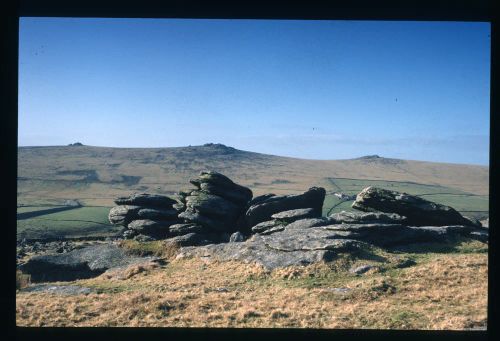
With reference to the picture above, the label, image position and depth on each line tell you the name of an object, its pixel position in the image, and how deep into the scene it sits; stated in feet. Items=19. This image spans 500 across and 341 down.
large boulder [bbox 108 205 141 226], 151.33
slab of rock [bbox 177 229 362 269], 80.02
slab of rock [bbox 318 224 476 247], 92.68
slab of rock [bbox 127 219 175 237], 138.82
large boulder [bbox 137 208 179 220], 144.25
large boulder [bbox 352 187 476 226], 108.47
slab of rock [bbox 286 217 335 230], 109.91
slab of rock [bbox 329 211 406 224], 104.63
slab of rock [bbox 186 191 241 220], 138.00
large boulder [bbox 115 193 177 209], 153.07
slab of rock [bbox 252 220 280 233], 126.62
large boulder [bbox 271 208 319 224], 126.72
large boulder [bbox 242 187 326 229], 137.28
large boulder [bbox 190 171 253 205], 146.72
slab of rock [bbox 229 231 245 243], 122.89
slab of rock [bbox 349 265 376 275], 72.38
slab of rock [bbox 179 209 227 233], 135.03
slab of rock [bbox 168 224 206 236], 132.26
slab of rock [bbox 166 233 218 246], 121.83
